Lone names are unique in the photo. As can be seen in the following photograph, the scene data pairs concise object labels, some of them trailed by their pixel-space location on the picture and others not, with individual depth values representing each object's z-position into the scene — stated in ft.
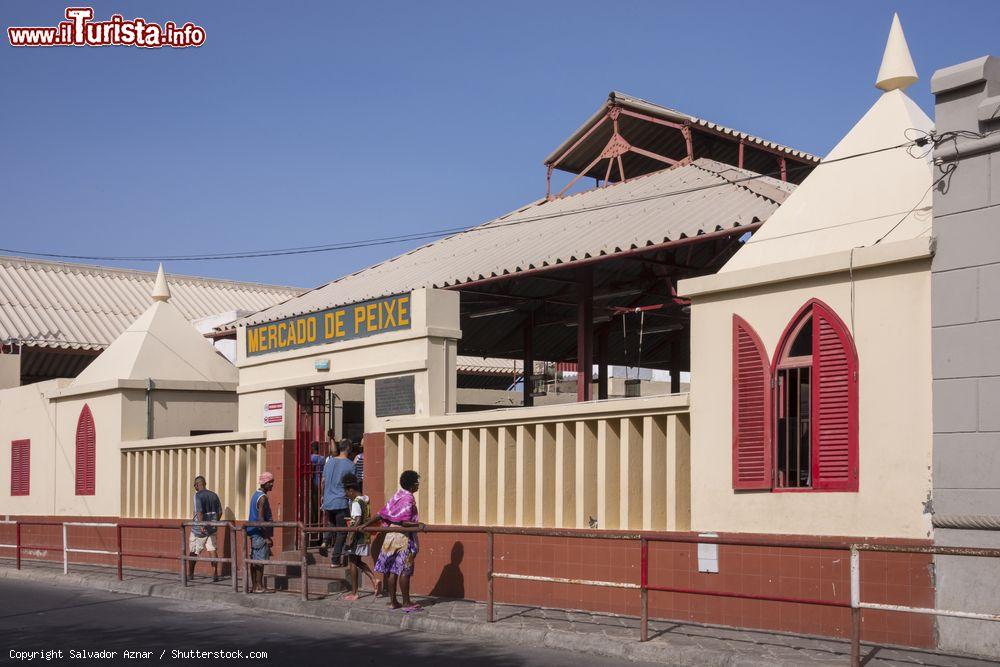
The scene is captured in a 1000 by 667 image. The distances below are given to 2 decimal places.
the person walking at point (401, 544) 43.01
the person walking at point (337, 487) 51.85
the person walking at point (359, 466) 56.44
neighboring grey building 32.24
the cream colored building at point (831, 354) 34.53
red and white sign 60.18
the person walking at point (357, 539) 47.09
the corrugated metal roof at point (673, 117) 65.26
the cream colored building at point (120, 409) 70.44
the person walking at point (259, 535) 51.13
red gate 59.21
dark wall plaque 52.65
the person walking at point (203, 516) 57.41
